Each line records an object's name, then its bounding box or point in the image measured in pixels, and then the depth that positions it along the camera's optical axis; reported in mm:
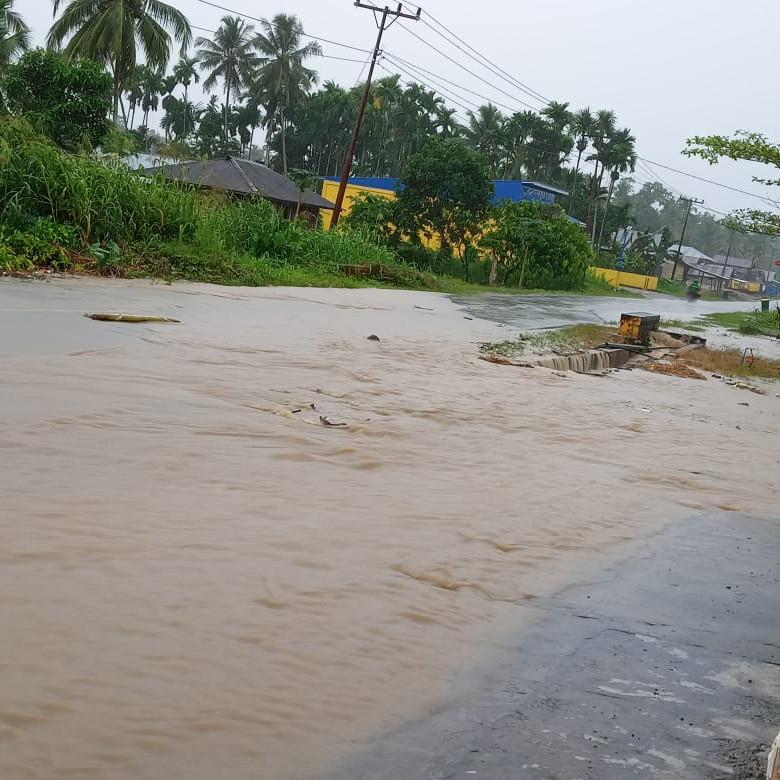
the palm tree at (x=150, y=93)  63125
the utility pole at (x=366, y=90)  28375
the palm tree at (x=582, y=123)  62312
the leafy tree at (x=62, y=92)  22750
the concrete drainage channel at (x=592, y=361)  11617
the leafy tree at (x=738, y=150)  17828
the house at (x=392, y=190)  42125
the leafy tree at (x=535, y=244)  31656
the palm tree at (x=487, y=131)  63000
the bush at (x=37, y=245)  11883
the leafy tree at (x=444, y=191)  29516
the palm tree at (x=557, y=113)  60656
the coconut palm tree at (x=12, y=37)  34156
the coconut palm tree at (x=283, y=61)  53250
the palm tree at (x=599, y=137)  61594
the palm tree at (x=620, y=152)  60344
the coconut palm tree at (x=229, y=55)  55656
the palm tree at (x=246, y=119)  64562
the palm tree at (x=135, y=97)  69138
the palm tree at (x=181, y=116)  68438
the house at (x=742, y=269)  103188
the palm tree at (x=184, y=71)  66750
